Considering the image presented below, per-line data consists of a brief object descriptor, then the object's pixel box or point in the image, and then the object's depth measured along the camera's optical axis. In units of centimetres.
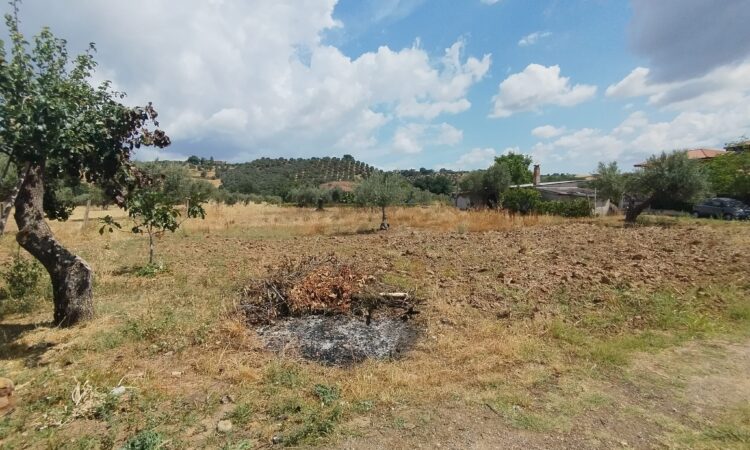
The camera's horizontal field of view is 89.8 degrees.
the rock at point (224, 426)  333
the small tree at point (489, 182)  3625
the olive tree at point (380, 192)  1828
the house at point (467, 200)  3846
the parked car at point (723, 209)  1962
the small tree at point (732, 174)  2322
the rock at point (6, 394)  364
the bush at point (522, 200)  2569
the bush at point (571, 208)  2208
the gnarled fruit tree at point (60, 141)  430
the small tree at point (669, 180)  1688
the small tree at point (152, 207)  572
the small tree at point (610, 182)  2205
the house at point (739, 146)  2905
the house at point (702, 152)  4676
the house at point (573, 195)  2636
